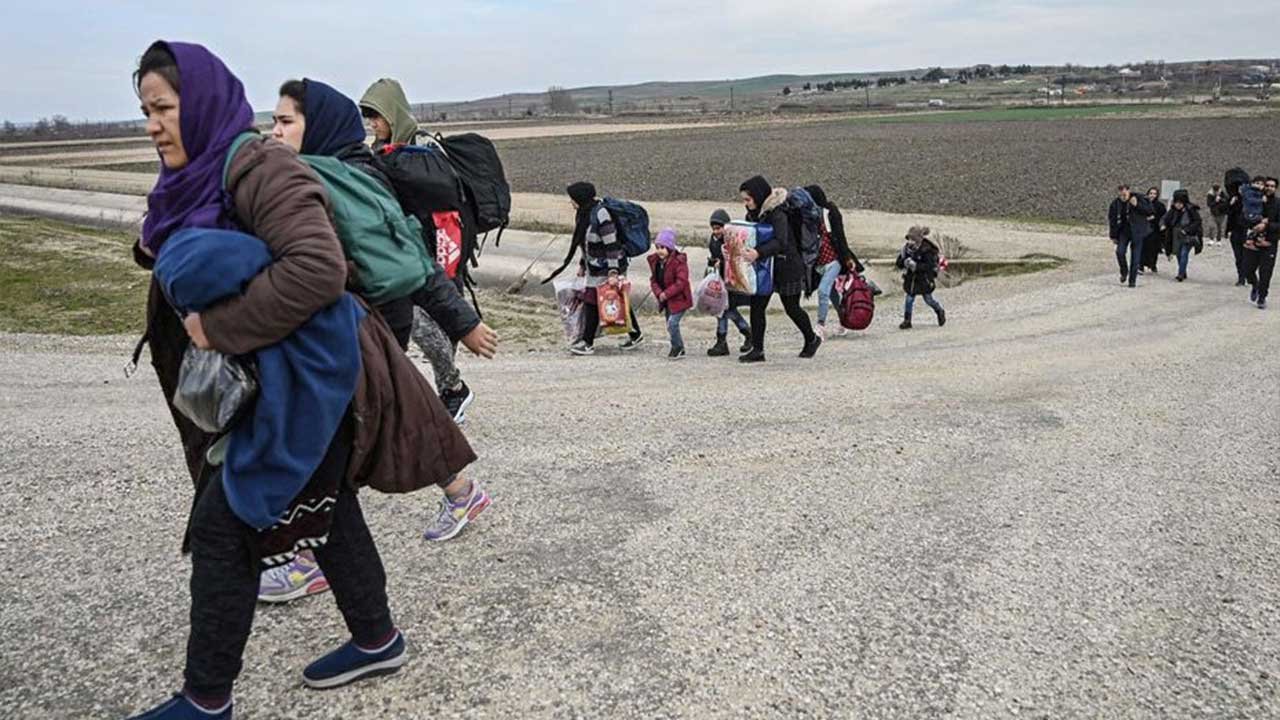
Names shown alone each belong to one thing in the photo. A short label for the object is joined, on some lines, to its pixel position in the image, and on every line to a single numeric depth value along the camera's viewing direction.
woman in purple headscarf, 2.70
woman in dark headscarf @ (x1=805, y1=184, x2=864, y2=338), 10.59
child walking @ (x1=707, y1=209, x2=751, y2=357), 9.98
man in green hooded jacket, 4.67
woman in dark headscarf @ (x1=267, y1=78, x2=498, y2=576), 3.72
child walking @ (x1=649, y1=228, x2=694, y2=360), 10.15
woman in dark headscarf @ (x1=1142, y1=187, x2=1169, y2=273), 14.76
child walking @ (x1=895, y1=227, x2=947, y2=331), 11.53
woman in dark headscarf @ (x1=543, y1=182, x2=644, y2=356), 9.73
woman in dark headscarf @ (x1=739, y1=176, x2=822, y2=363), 9.10
